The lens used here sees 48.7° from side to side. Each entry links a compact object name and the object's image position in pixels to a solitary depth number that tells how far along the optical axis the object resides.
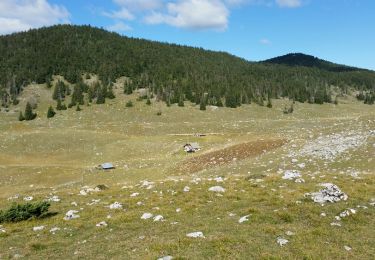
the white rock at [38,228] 18.59
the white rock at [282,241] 14.52
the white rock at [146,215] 19.16
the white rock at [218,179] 28.04
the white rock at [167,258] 13.37
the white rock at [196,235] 15.54
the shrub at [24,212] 20.42
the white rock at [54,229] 17.98
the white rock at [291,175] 26.75
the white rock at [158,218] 18.55
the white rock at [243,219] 17.52
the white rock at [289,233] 15.46
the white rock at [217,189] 23.99
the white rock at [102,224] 18.31
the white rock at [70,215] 20.16
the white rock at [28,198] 27.24
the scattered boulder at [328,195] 19.68
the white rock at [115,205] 21.63
